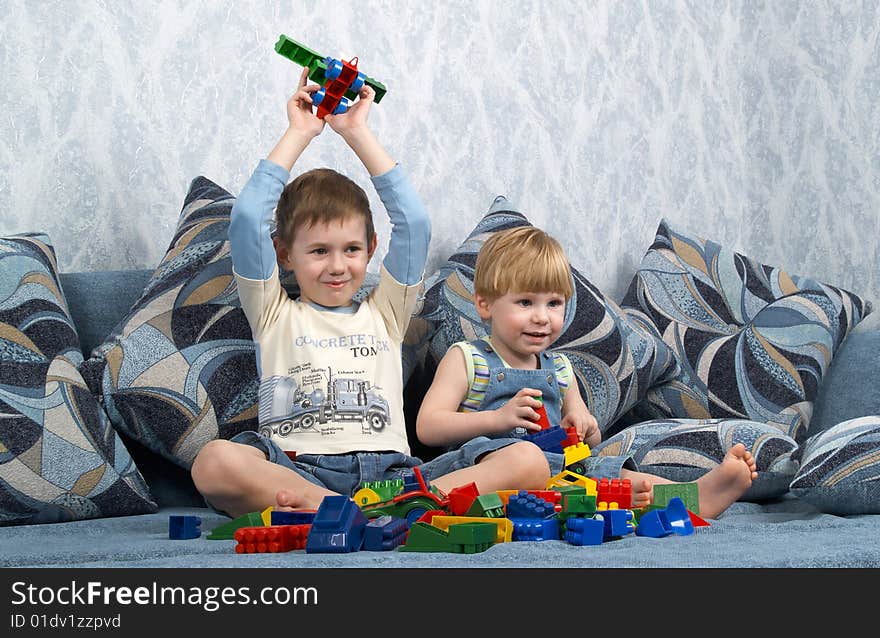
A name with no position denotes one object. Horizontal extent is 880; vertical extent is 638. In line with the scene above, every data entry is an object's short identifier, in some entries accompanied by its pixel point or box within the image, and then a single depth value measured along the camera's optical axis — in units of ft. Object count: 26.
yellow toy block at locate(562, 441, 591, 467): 5.08
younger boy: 5.39
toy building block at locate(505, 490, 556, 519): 4.07
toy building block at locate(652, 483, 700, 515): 4.71
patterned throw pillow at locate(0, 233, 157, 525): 4.66
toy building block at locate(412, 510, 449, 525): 3.96
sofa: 3.82
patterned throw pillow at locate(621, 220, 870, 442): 6.69
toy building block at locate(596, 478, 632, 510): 4.44
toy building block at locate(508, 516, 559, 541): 3.92
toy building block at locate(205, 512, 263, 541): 4.16
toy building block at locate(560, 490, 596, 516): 3.97
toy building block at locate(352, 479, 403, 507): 4.36
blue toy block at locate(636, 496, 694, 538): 4.04
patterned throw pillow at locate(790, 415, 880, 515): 4.78
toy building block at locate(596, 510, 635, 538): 3.94
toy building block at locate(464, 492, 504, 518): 3.94
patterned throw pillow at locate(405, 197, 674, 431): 6.10
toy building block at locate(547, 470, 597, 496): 4.74
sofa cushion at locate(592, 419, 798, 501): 5.36
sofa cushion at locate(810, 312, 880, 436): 6.65
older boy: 5.08
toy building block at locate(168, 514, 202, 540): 4.17
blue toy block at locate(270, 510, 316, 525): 4.00
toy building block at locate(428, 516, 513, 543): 3.81
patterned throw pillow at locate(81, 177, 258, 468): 5.16
